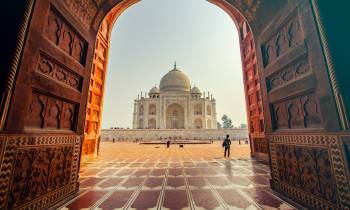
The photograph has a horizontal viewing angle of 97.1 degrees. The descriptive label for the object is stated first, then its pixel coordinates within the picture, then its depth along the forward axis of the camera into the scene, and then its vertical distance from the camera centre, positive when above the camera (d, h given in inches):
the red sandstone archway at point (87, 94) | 77.5 +23.2
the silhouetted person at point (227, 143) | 334.0 -21.8
